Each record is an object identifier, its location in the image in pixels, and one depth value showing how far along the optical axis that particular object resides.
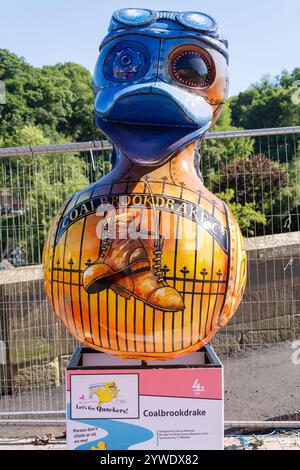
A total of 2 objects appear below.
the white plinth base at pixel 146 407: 1.98
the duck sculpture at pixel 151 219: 1.84
